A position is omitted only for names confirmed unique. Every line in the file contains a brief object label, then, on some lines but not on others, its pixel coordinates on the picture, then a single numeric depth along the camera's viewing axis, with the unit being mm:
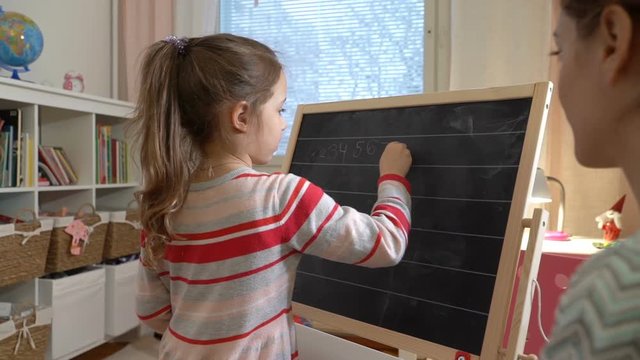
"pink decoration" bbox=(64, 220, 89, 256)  2547
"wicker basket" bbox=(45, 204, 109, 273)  2486
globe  2441
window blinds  3004
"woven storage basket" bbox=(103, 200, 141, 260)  2824
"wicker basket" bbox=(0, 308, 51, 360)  2186
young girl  1029
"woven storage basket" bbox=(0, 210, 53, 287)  2188
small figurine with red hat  2141
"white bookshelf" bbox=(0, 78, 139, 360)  2469
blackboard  1111
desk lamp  2107
